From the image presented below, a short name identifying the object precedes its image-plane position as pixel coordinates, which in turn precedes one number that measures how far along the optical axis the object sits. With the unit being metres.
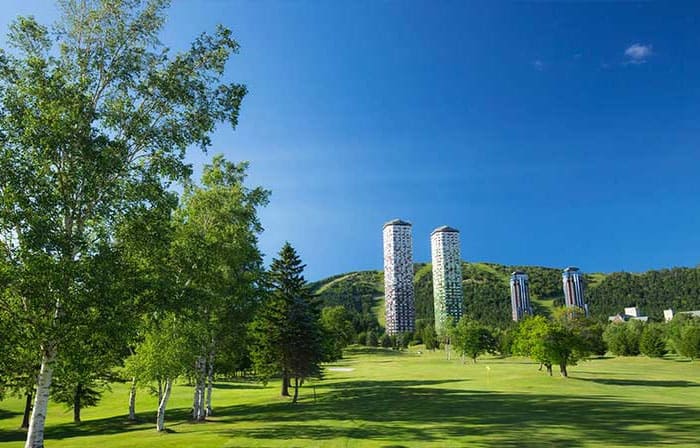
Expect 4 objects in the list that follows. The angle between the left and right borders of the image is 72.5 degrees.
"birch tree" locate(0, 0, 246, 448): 15.20
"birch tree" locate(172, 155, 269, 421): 29.17
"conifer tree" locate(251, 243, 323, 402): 41.09
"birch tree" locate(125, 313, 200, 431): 26.25
